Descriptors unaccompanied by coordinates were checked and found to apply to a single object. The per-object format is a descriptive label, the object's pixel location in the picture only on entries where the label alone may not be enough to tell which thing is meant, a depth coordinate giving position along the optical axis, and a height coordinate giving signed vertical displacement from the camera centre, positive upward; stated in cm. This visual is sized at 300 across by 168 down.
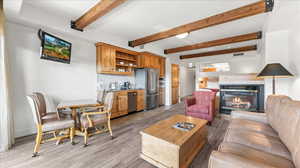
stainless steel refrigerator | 474 +1
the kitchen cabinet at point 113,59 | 366 +83
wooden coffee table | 146 -86
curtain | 196 -30
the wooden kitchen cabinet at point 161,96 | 578 -67
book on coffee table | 183 -70
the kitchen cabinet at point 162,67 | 571 +82
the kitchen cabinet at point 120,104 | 376 -70
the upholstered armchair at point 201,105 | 313 -65
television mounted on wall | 238 +79
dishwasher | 425 -67
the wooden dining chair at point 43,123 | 186 -70
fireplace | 348 -47
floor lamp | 217 +23
